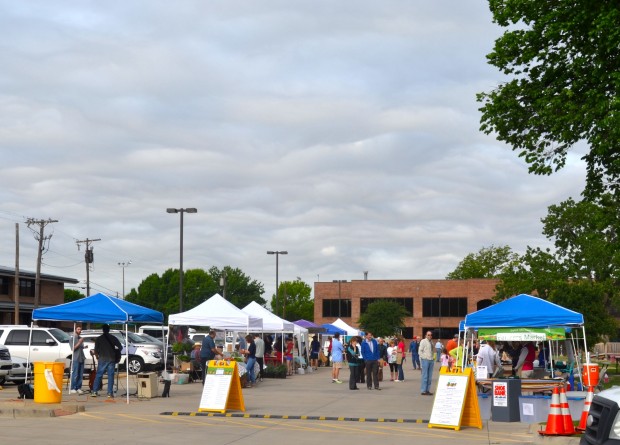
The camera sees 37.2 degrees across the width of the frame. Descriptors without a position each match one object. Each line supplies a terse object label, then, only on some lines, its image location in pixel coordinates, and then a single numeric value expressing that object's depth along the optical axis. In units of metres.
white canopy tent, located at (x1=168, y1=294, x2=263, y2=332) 30.58
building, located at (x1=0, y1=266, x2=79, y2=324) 71.50
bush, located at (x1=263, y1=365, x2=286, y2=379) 36.66
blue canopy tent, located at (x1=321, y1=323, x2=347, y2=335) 55.27
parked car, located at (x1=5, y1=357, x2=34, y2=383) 29.22
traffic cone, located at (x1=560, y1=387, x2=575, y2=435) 14.62
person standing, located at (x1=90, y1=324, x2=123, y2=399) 23.22
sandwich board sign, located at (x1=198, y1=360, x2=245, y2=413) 19.20
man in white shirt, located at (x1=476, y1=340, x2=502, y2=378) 22.30
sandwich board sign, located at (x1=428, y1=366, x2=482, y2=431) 16.75
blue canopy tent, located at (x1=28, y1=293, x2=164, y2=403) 22.77
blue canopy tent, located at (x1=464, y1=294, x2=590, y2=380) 20.33
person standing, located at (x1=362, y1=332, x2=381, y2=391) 28.73
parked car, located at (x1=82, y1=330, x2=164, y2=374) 35.97
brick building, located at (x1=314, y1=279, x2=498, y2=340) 104.75
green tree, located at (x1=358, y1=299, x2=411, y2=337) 92.50
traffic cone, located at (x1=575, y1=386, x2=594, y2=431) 13.02
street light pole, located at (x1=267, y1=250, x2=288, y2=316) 69.38
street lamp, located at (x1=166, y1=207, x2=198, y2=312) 45.45
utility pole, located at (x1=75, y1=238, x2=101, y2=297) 72.13
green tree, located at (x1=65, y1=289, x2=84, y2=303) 138.00
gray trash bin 18.47
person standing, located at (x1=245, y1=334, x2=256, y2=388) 30.48
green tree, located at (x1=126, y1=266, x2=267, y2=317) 137.38
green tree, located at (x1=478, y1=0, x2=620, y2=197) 23.14
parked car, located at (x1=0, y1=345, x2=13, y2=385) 28.67
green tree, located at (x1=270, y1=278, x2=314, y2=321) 166.12
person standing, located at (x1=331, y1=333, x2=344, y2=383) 34.00
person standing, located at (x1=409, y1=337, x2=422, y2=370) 47.81
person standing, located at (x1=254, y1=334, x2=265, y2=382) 33.12
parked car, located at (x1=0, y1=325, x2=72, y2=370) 32.38
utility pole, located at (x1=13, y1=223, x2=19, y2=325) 59.58
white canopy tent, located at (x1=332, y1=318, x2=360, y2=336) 56.93
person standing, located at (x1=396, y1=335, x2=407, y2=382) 36.16
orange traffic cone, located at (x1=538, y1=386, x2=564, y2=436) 14.53
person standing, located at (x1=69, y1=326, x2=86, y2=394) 24.50
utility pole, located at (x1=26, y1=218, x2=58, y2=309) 63.88
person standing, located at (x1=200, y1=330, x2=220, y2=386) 28.70
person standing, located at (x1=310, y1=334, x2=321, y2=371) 50.94
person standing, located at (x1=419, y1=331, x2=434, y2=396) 26.11
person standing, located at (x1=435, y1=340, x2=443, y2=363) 49.03
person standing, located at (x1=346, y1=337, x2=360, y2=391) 29.20
